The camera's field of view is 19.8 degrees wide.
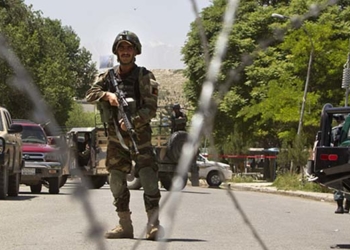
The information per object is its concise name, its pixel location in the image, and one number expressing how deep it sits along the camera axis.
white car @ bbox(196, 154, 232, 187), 30.59
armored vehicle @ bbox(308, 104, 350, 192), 9.94
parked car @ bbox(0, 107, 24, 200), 16.56
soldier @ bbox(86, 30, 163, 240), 7.21
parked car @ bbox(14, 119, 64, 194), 20.14
